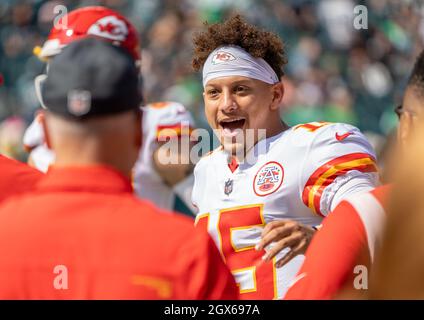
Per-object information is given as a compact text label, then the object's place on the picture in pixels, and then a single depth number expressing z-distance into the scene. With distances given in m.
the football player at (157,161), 13.28
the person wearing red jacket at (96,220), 4.51
